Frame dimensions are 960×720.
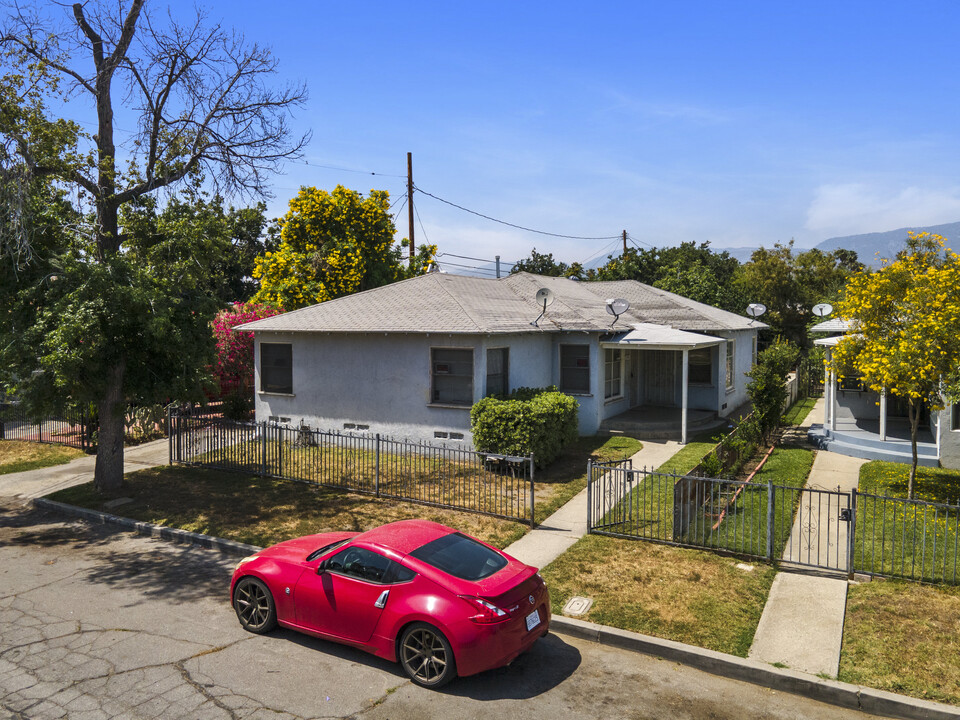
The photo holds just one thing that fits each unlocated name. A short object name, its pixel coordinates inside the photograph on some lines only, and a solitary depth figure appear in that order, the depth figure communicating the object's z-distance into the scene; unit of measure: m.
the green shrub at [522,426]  14.62
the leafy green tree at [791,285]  36.28
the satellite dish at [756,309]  24.60
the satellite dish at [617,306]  19.77
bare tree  13.27
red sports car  6.37
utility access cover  8.22
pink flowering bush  23.30
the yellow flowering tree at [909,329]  10.95
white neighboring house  14.78
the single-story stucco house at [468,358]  17.34
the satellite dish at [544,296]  19.14
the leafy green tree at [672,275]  36.62
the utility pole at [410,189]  31.71
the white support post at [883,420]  16.08
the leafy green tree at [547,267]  46.75
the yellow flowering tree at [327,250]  28.78
